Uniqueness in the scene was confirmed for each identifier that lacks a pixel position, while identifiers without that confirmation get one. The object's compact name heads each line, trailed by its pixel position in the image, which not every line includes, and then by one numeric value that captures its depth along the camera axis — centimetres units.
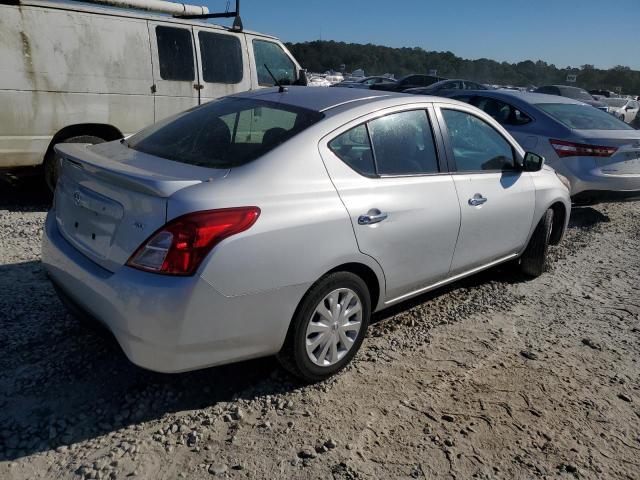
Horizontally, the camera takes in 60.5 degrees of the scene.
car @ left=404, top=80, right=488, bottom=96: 1775
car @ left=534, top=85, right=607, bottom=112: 2178
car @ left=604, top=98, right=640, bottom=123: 2300
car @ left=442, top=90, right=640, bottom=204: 652
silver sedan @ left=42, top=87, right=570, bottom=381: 239
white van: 544
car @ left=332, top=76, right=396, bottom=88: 2587
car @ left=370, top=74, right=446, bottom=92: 2638
